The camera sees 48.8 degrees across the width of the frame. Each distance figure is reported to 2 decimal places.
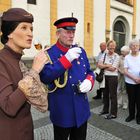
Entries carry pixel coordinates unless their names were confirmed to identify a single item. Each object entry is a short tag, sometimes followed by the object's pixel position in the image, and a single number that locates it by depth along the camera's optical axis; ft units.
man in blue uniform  5.05
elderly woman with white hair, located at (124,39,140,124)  9.80
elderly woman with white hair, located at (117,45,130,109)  11.99
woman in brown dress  3.12
